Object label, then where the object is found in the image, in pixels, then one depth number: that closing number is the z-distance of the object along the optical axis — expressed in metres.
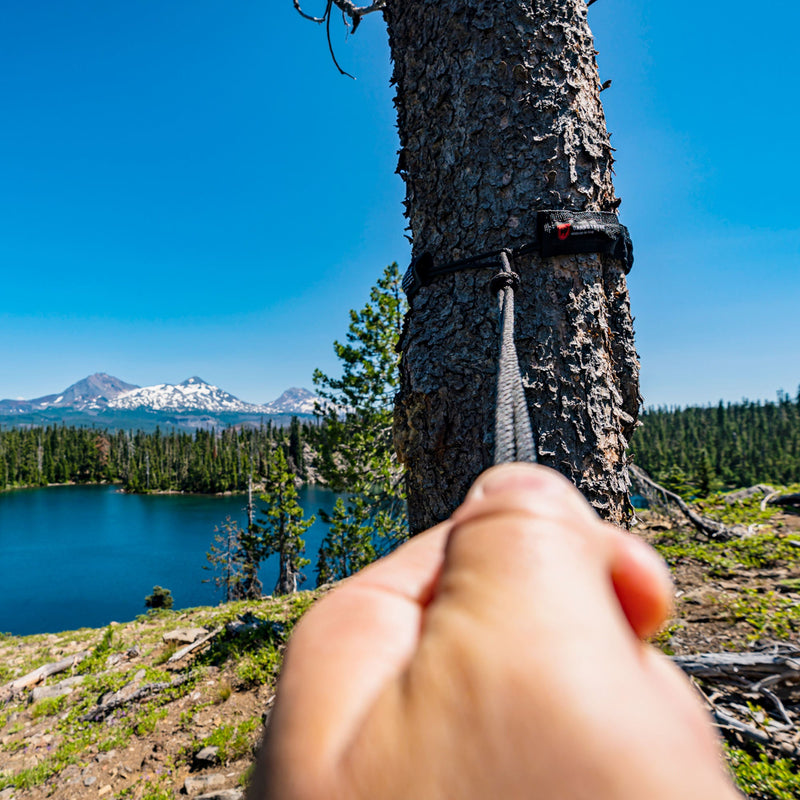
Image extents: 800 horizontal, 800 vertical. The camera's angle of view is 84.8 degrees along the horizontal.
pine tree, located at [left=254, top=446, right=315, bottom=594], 23.11
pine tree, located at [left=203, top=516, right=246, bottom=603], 24.95
